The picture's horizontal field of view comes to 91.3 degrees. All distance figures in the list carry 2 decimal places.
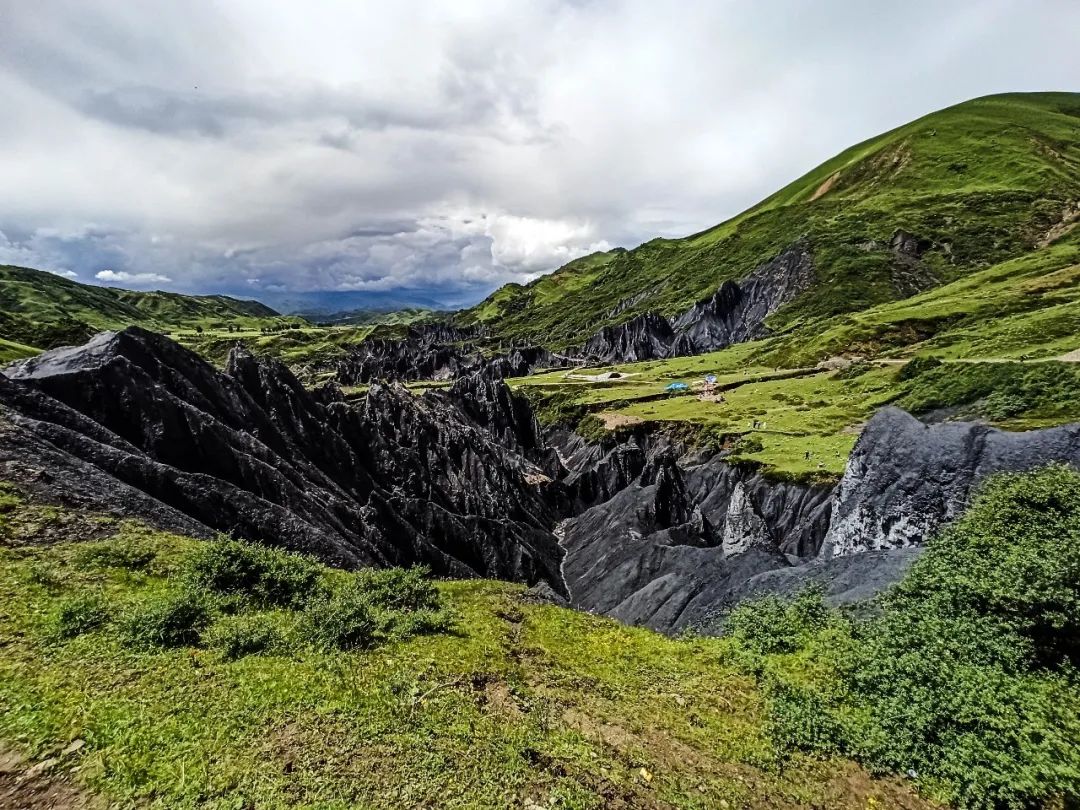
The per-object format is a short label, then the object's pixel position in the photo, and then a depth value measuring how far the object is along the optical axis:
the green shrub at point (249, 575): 17.12
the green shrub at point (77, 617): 12.81
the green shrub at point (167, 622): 13.12
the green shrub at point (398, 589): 18.80
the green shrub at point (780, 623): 18.03
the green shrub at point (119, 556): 16.88
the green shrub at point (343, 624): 14.73
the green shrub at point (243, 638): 13.44
